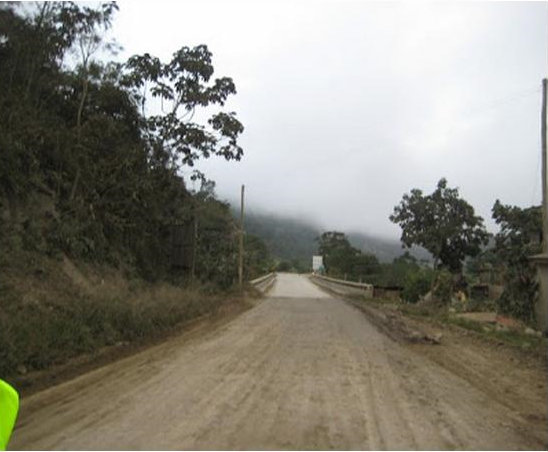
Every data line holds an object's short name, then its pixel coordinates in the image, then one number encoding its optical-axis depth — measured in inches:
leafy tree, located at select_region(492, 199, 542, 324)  770.8
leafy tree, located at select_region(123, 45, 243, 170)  954.7
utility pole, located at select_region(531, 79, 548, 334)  721.6
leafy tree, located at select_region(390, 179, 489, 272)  1829.5
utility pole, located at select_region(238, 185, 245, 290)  1407.2
